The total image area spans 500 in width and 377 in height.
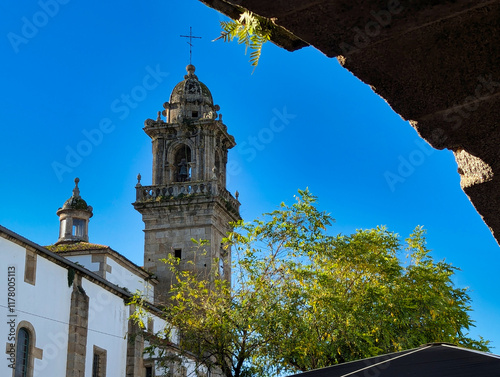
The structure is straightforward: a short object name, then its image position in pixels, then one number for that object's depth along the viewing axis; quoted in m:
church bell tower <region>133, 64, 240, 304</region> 35.62
